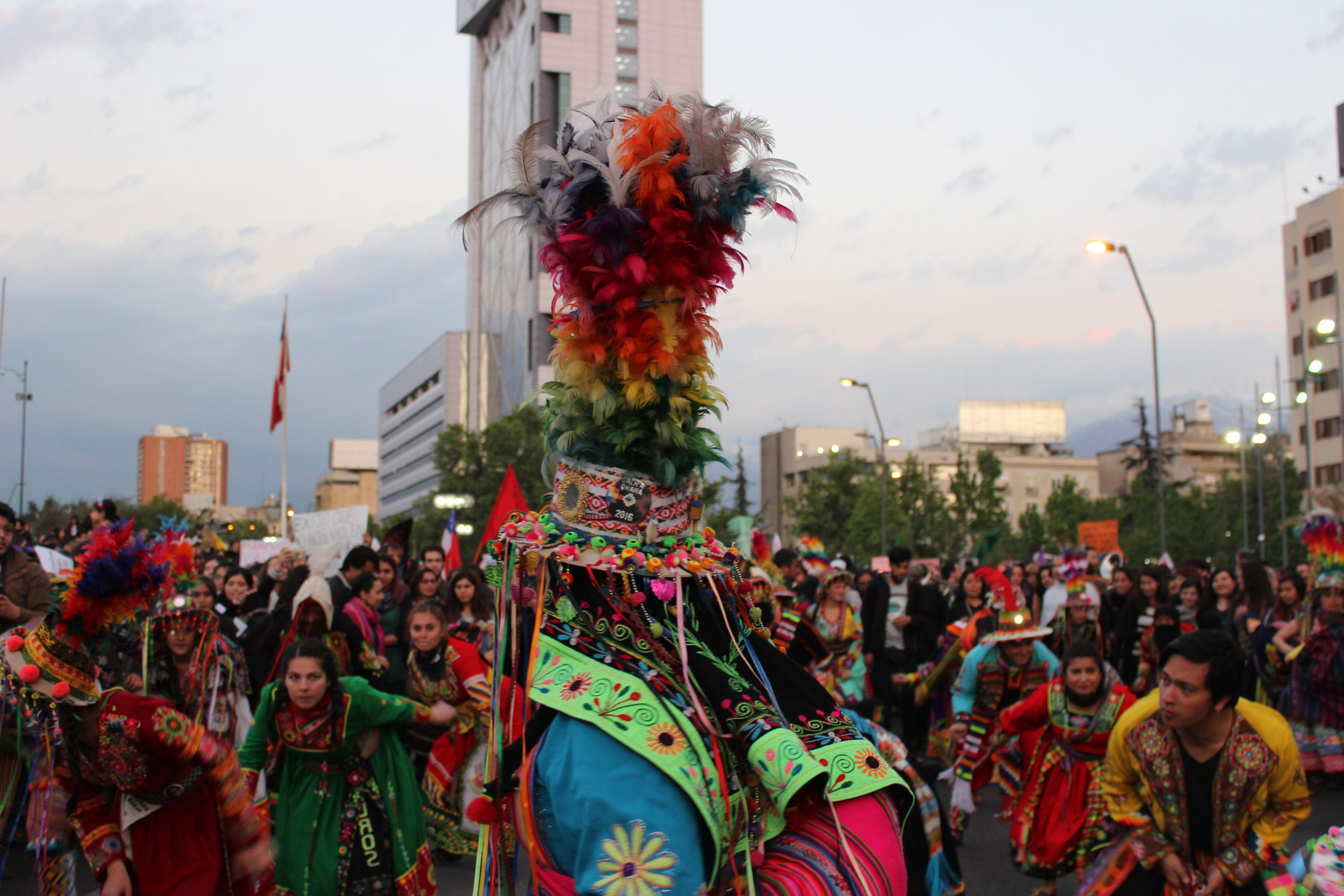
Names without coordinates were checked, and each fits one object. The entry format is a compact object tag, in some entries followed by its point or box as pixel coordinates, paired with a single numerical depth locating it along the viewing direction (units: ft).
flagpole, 86.07
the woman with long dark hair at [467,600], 29.99
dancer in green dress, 18.69
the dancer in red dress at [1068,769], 21.86
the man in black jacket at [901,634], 40.24
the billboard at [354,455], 550.36
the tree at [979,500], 178.19
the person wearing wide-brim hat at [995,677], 26.68
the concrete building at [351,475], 537.65
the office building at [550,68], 254.88
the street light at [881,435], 112.27
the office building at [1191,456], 316.81
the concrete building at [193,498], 464.65
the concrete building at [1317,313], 180.34
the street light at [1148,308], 63.62
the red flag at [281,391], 84.84
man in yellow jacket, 15.76
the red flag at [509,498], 43.52
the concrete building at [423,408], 318.65
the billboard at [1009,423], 347.36
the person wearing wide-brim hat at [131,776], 15.06
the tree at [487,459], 152.15
